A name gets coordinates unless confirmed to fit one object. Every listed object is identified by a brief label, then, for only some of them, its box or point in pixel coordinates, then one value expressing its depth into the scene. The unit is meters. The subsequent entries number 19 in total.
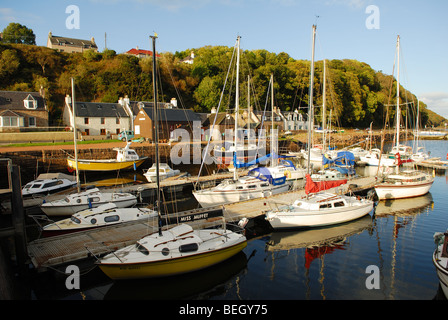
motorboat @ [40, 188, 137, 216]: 20.61
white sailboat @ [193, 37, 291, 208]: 23.44
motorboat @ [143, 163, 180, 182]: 31.53
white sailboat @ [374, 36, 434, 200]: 26.83
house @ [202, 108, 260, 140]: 62.34
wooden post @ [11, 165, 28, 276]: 13.48
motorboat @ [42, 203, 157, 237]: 16.86
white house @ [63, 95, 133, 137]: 55.22
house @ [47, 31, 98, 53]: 97.31
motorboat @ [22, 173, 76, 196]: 24.89
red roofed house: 109.31
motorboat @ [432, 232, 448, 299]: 11.47
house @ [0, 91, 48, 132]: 48.03
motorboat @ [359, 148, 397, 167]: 42.28
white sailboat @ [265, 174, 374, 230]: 19.16
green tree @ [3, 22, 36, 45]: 88.31
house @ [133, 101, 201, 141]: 54.03
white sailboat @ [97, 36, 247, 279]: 12.98
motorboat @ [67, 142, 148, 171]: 35.06
